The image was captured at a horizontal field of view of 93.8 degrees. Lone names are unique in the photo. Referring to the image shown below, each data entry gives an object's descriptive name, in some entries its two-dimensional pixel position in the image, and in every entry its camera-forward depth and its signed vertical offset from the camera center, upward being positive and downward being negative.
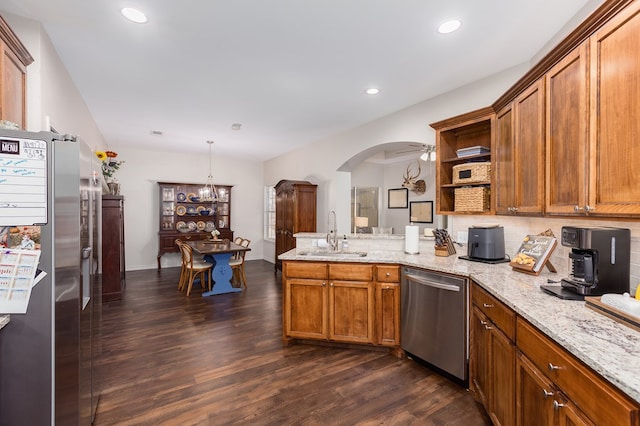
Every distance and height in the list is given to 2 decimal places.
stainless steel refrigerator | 1.33 -0.53
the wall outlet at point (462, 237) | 3.28 -0.29
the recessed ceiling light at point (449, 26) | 2.23 +1.40
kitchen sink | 3.14 -0.47
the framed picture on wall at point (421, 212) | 6.76 -0.03
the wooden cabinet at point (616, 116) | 1.31 +0.44
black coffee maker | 1.59 -0.26
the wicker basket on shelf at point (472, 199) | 2.86 +0.12
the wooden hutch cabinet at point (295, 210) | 5.93 +0.01
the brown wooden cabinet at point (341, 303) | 2.87 -0.92
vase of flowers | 5.06 +0.65
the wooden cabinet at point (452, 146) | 3.03 +0.70
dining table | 4.94 -0.98
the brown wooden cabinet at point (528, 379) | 0.99 -0.74
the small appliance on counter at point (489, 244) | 2.66 -0.30
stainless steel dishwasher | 2.33 -0.91
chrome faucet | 3.40 -0.34
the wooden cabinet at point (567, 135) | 1.61 +0.45
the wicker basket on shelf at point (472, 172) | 2.84 +0.37
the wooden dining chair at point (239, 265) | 5.28 -0.97
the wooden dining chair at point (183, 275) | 5.23 -1.18
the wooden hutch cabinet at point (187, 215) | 6.98 -0.11
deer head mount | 6.83 +0.62
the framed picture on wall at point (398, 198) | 7.40 +0.31
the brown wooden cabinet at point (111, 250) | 4.54 -0.60
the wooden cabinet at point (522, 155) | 2.07 +0.44
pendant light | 6.99 +0.46
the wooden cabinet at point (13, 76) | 1.75 +0.86
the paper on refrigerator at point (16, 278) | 1.26 -0.29
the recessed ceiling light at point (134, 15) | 2.10 +1.40
